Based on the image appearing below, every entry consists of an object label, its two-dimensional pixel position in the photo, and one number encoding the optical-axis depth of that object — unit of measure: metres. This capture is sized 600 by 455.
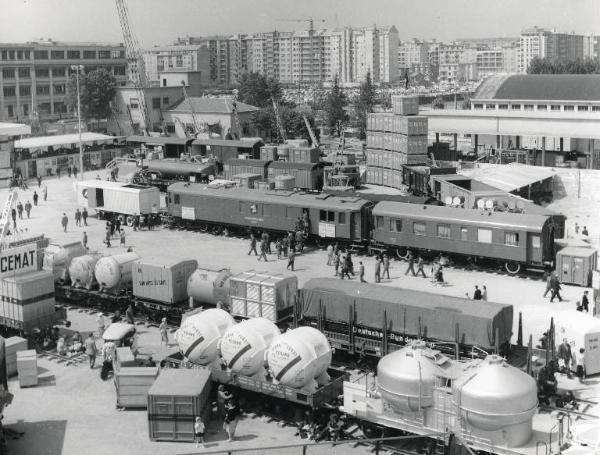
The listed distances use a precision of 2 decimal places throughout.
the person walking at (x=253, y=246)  40.94
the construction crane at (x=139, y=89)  93.94
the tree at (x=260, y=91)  115.31
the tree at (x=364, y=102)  105.46
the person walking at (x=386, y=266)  35.91
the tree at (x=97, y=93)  101.19
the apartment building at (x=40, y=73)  111.75
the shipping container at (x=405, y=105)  58.50
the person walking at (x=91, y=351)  25.81
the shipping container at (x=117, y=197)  49.12
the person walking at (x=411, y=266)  36.66
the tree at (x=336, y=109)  106.12
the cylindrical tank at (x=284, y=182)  55.41
